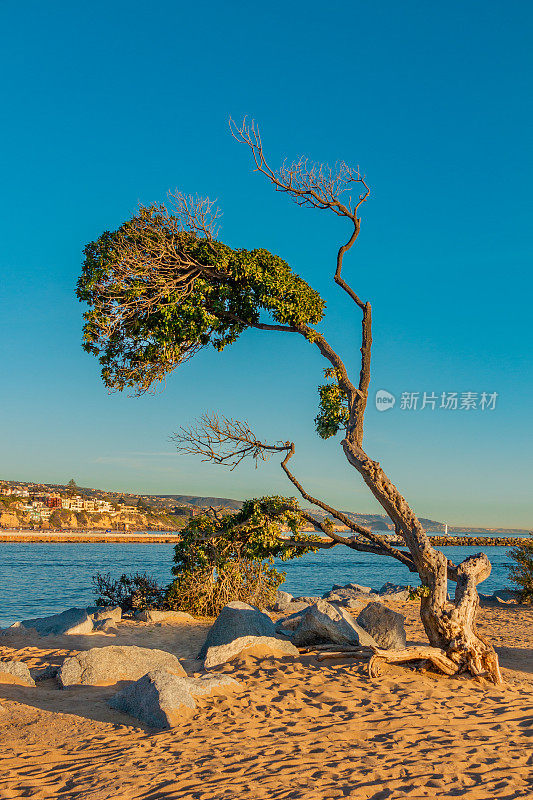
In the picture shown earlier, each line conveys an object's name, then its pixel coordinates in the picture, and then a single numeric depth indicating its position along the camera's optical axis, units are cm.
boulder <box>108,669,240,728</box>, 839
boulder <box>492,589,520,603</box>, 2804
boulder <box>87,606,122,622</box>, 1789
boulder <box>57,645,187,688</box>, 1059
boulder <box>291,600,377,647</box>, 1282
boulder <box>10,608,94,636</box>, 1577
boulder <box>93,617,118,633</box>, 1612
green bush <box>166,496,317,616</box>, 1288
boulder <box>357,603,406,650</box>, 1404
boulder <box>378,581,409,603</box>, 3083
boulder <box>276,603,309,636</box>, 1573
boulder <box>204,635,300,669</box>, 1159
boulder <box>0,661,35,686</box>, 1045
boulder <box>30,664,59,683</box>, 1100
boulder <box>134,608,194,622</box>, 1734
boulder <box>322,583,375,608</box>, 2922
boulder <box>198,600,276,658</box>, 1317
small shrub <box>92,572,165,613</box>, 2014
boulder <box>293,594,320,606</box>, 2620
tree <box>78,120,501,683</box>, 1145
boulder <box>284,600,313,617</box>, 2402
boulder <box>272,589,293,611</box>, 2412
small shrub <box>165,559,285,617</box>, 1791
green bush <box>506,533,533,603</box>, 2597
